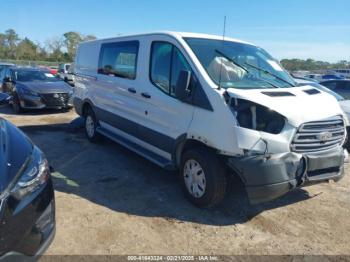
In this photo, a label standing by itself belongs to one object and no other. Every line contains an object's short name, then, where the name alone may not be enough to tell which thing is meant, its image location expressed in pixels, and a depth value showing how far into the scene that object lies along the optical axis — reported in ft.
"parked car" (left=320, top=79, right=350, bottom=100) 39.01
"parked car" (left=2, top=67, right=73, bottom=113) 37.29
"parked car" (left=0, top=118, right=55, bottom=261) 8.07
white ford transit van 12.60
